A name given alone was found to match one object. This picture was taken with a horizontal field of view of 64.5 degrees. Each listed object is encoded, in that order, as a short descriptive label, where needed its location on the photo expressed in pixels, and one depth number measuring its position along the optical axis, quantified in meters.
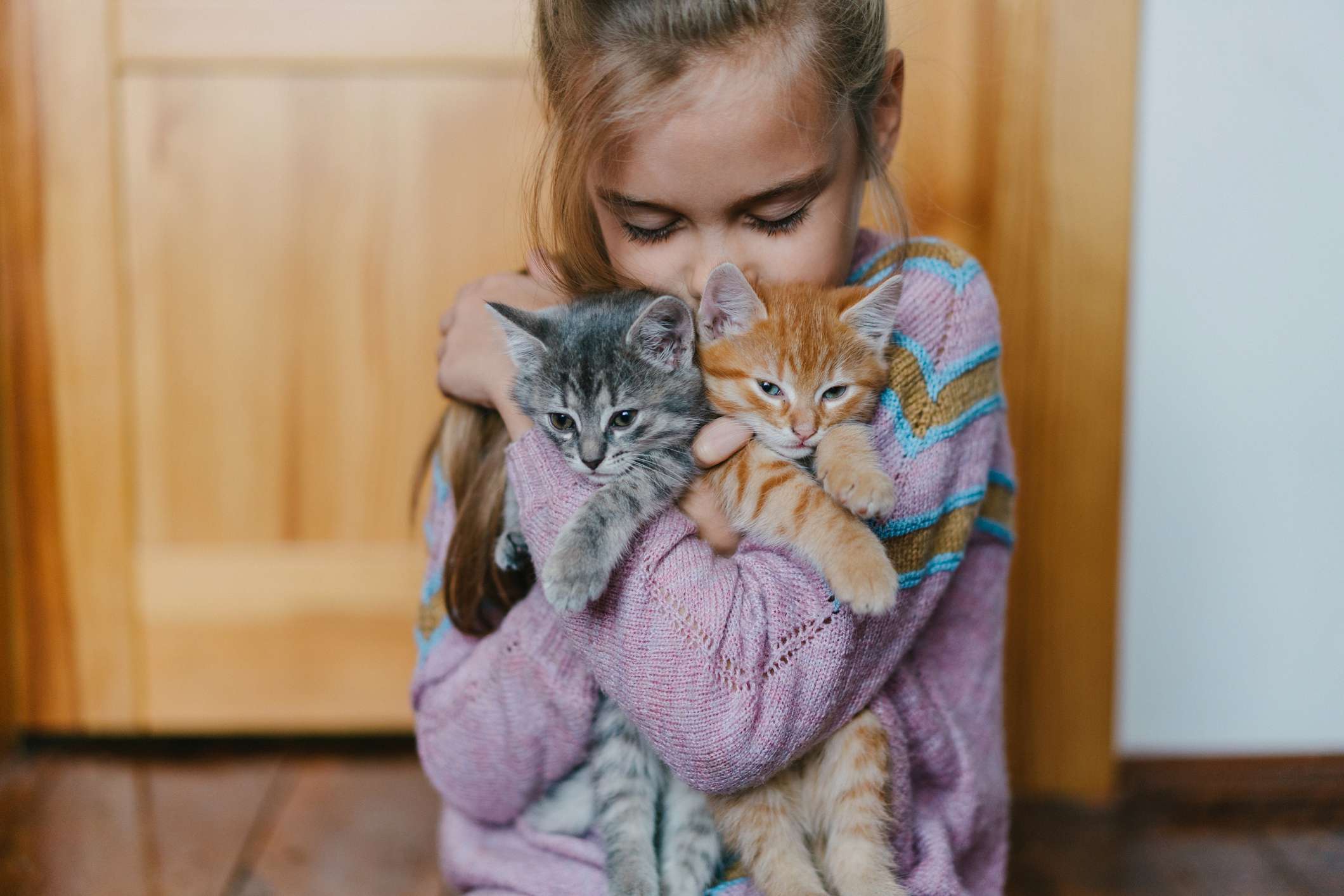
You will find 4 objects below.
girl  0.99
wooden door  1.85
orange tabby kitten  1.02
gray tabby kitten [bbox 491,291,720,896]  1.09
